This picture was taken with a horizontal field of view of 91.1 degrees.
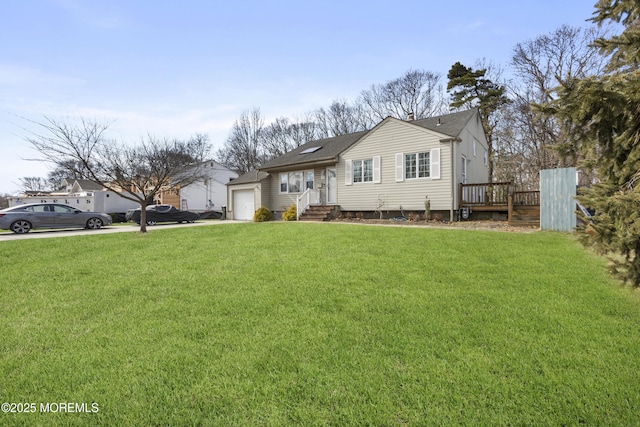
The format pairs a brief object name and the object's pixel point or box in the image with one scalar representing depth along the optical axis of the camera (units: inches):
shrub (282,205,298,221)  663.1
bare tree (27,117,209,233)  433.1
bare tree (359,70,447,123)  1177.4
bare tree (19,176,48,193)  2080.6
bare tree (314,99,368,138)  1318.9
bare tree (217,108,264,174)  1499.8
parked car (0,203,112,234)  537.3
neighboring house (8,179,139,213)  1069.8
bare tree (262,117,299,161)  1455.5
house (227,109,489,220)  550.6
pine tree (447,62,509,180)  991.0
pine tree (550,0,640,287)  101.6
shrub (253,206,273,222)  721.0
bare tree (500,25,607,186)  815.1
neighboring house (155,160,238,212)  1200.8
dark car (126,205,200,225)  754.4
